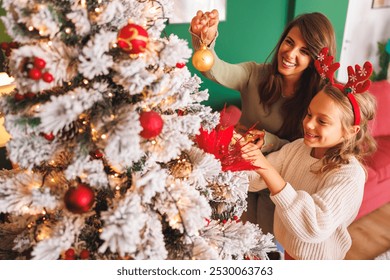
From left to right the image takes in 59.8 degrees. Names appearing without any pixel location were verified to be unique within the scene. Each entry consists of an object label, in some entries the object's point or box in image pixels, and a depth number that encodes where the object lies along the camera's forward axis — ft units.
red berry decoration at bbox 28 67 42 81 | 1.96
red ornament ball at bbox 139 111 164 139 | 2.15
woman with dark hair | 4.24
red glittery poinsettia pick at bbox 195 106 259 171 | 2.85
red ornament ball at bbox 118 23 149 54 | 2.10
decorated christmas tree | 2.03
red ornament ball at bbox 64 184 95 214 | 2.21
